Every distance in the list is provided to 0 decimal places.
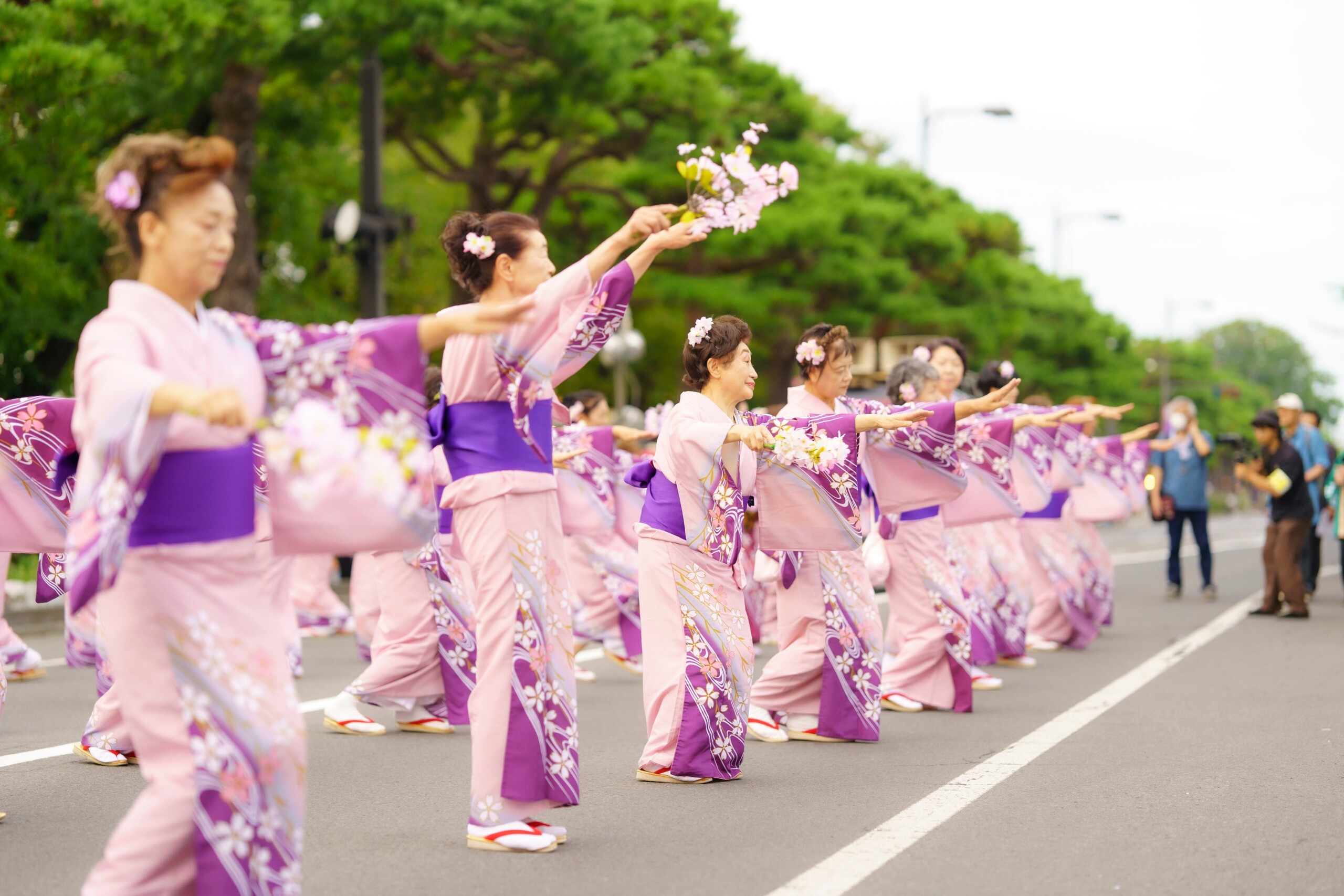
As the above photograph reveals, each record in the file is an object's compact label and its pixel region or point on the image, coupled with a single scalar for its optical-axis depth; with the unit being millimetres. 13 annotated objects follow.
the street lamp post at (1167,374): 60562
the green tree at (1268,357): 127938
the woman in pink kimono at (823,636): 6898
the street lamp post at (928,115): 30188
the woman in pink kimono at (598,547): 9648
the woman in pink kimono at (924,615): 7977
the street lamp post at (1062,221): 45375
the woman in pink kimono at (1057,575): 11172
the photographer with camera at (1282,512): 13422
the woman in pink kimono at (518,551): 4680
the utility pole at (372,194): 14688
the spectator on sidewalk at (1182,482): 15312
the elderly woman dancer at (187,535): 3193
